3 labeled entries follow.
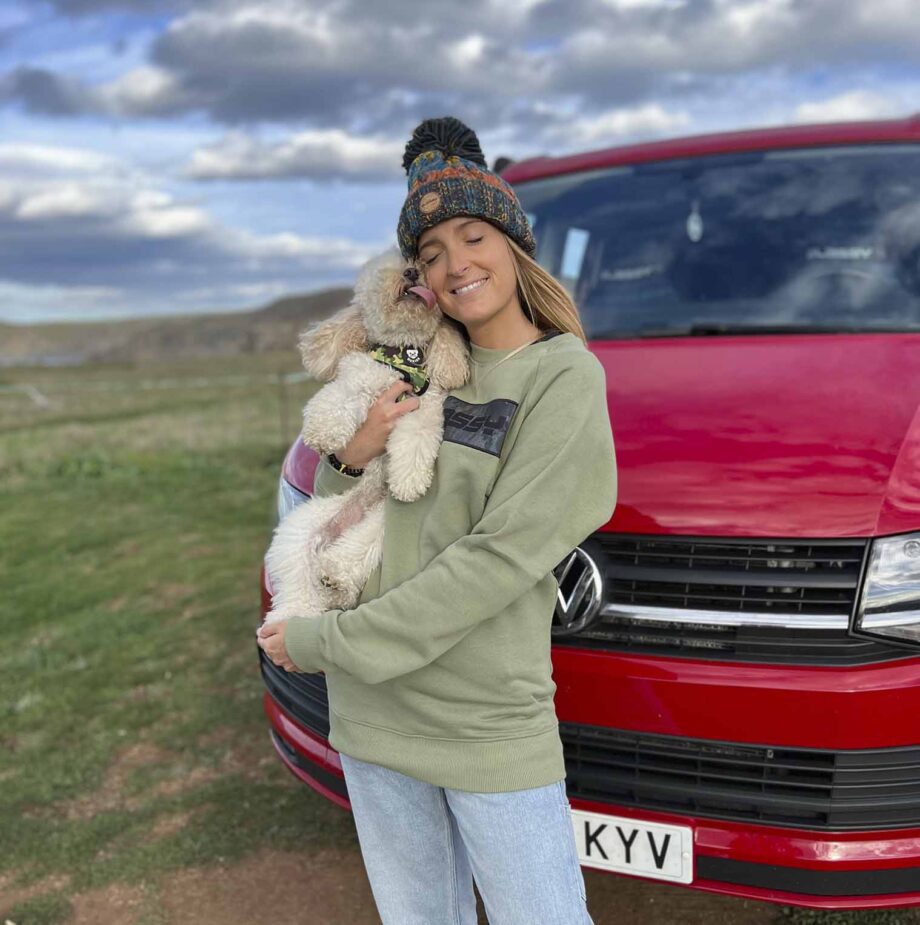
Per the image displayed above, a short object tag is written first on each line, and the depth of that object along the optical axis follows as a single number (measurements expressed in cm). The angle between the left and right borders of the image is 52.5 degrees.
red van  194
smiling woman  156
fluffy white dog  172
